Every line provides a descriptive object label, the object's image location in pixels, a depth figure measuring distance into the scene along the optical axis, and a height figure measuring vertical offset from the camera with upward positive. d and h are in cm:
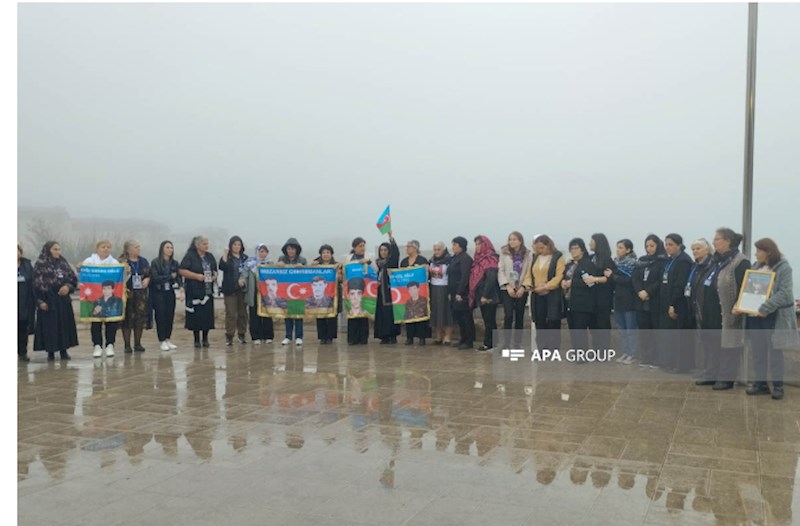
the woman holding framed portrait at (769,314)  675 -59
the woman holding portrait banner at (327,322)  1131 -120
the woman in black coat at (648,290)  869 -46
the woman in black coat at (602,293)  925 -53
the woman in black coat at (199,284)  1070 -55
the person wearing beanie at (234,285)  1106 -57
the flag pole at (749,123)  801 +163
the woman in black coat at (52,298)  953 -71
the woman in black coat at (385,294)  1098 -69
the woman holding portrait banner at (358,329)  1115 -129
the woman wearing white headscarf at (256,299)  1120 -82
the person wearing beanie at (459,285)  1042 -52
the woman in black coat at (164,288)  1042 -60
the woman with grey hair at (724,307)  723 -57
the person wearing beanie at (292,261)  1127 -16
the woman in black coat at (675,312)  817 -71
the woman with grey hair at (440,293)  1069 -64
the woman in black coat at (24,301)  968 -77
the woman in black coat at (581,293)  924 -54
